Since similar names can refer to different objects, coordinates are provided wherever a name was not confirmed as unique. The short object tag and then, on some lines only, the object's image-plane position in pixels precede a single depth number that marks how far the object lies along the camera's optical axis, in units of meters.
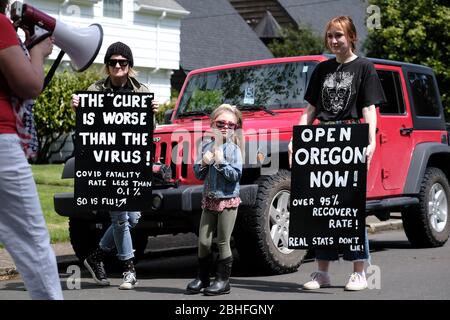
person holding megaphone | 4.27
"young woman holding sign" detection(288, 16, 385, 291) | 7.21
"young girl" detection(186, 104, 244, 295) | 7.18
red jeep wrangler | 7.94
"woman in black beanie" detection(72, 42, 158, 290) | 7.58
